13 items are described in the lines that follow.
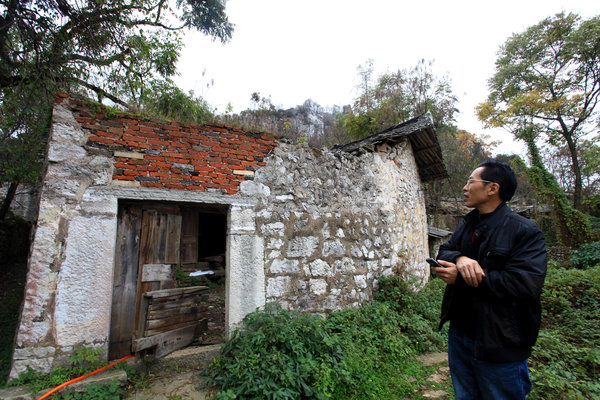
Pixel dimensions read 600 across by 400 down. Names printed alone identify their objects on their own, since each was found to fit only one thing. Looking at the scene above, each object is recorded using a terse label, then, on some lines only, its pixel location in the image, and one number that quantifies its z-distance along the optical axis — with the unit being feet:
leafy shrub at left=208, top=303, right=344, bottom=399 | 8.84
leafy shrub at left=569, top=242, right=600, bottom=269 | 32.35
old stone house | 9.48
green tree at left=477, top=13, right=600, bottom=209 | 47.47
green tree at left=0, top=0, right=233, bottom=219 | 11.71
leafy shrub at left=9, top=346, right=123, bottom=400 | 8.48
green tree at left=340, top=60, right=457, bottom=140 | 50.01
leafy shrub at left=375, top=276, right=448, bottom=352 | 13.73
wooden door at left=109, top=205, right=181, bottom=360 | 10.99
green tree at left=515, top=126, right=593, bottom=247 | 37.04
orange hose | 8.24
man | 5.04
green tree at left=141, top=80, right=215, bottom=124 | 15.98
